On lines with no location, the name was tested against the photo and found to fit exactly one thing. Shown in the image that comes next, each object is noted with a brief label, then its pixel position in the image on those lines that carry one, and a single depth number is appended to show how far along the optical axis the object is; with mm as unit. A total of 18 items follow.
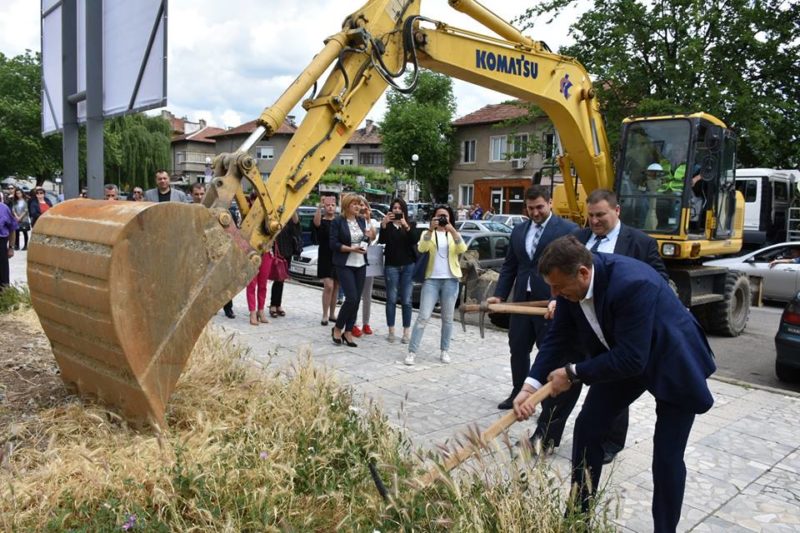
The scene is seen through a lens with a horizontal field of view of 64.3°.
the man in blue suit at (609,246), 4590
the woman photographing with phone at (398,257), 8375
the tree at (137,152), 51969
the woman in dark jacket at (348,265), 7961
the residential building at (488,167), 40206
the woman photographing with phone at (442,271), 7391
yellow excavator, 3818
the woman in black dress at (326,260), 9016
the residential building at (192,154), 79500
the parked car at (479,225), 20589
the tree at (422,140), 44812
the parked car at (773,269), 13547
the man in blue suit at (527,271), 5348
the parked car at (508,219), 26125
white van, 20078
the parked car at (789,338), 6930
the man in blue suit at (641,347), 3041
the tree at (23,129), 46562
